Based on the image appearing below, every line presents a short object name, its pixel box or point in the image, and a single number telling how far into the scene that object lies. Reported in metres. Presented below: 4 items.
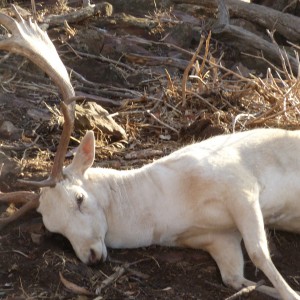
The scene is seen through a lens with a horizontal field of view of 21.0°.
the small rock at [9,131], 7.46
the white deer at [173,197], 5.38
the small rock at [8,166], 6.56
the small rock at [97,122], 7.39
